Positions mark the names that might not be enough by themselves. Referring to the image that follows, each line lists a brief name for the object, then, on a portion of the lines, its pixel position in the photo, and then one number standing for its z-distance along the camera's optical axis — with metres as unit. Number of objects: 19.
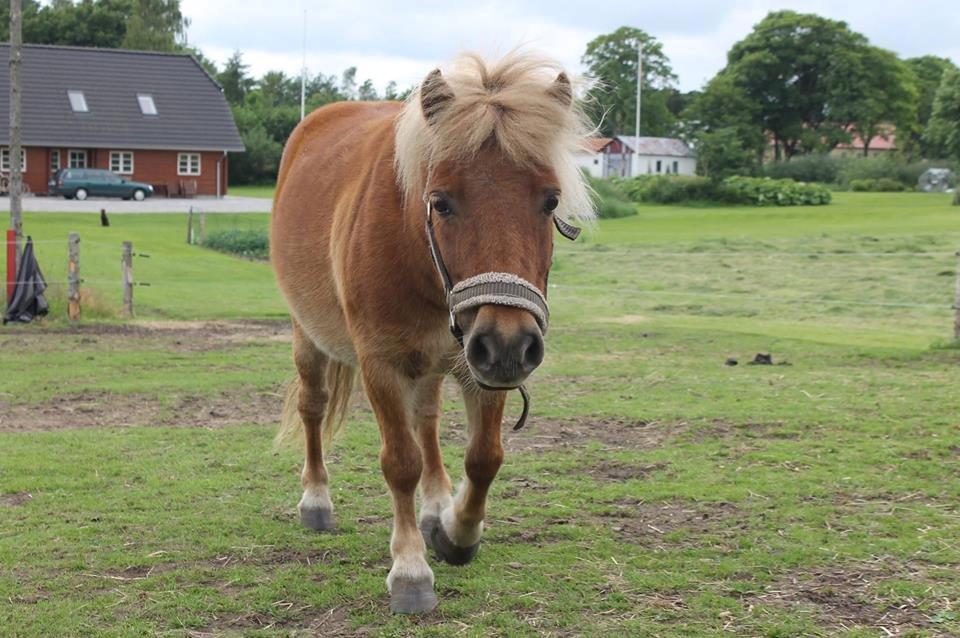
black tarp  14.04
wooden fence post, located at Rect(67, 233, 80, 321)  14.07
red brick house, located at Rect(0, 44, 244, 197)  47.56
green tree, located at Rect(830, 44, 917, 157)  75.50
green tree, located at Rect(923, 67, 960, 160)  51.62
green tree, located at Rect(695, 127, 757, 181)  51.97
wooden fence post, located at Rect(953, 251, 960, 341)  12.05
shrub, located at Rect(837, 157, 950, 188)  61.16
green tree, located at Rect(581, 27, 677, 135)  76.56
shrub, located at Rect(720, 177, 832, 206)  47.91
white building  80.88
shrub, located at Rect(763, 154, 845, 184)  63.56
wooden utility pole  14.74
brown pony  3.45
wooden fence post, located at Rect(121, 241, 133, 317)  14.93
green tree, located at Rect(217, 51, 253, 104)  78.53
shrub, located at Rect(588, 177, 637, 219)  42.97
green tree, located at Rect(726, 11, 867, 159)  76.44
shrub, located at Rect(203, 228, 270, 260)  28.11
